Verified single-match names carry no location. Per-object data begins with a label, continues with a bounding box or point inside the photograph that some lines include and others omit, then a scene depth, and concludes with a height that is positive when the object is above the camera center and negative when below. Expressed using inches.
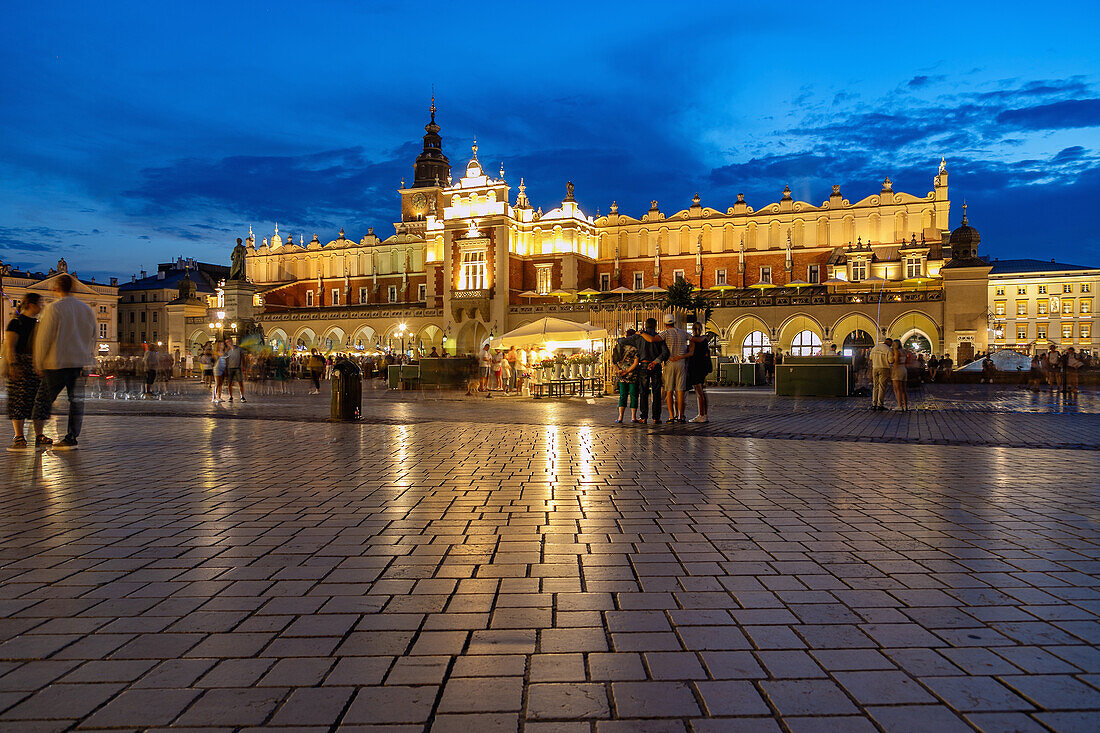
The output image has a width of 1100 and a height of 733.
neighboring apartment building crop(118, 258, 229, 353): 3142.2 +240.8
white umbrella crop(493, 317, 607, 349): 892.6 +35.2
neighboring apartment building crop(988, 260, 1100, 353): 2571.4 +186.5
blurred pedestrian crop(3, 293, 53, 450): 326.3 -0.9
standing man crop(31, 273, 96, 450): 311.9 +8.1
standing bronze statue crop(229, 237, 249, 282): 1405.0 +181.9
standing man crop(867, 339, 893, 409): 619.2 -7.1
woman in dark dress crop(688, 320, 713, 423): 483.1 -3.2
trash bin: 486.0 -15.7
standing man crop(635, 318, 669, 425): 452.1 +0.0
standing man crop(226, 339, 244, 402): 716.7 +1.6
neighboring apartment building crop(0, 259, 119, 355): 2893.7 +267.9
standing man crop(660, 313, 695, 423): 466.3 -0.7
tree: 1302.9 +110.0
